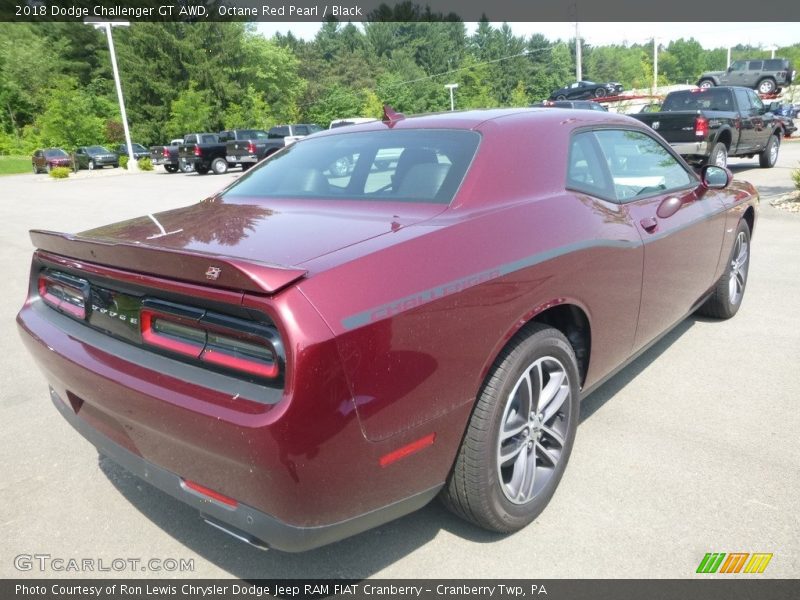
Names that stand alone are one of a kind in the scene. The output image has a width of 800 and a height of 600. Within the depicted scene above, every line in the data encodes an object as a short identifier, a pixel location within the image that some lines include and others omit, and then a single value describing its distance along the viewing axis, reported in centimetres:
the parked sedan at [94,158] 3681
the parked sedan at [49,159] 3456
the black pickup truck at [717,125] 1150
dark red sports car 176
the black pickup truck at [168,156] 2880
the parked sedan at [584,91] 2786
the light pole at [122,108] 3091
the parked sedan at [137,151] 3974
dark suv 2681
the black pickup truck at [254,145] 2456
